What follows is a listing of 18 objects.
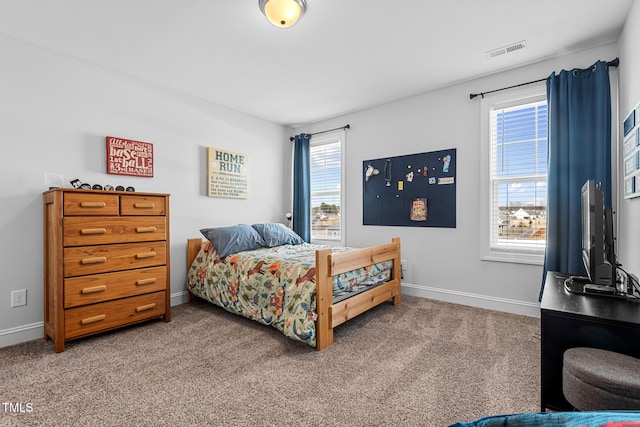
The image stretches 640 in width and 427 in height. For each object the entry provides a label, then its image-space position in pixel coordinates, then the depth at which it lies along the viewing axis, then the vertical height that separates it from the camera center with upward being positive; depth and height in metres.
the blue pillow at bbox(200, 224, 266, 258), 3.21 -0.29
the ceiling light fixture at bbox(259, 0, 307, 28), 1.97 +1.33
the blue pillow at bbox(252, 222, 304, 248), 3.62 -0.28
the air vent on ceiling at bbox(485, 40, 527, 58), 2.57 +1.41
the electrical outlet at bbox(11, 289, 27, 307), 2.46 -0.69
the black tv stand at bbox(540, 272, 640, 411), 1.33 -0.54
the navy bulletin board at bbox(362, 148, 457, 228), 3.42 +0.27
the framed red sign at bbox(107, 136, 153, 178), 2.96 +0.55
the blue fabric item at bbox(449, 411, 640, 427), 0.53 -0.38
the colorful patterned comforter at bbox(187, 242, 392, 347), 2.34 -0.64
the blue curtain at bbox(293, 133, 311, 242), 4.54 +0.33
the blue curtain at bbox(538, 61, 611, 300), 2.47 +0.51
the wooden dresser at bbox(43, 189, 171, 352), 2.31 -0.40
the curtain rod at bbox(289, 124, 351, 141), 4.22 +1.18
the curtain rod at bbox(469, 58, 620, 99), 2.47 +1.22
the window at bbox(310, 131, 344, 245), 4.38 +0.35
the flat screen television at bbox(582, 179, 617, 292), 1.57 -0.15
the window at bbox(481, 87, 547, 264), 2.91 +0.36
